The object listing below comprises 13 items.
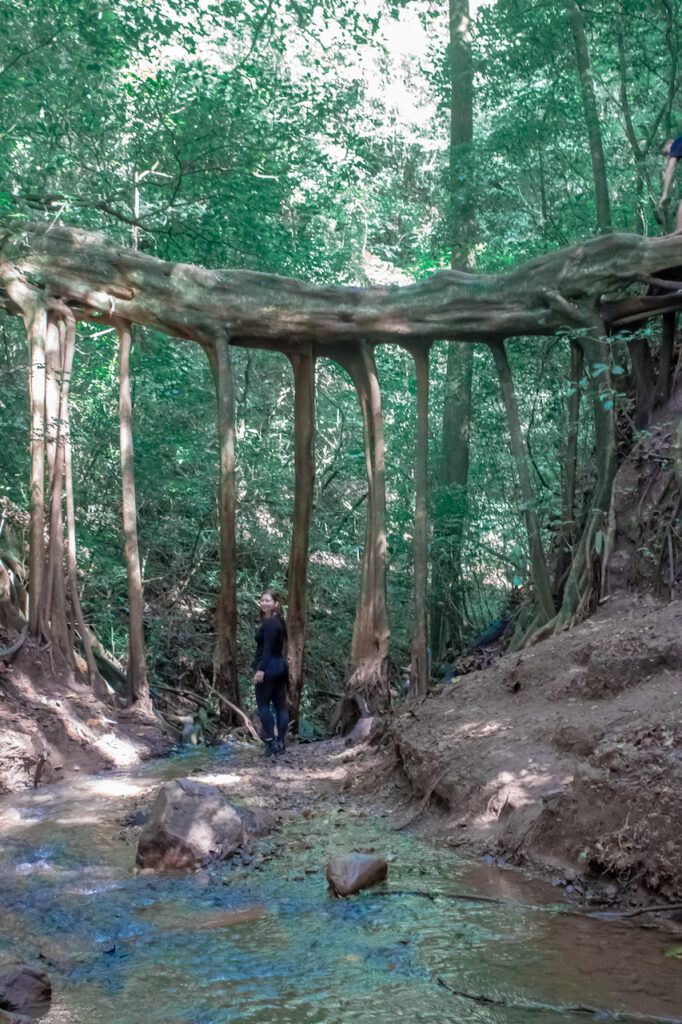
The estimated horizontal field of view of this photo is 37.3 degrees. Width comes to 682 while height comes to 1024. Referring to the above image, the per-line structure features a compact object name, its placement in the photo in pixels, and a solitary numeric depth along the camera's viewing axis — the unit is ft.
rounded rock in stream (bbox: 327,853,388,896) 16.65
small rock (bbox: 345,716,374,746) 30.65
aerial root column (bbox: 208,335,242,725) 32.65
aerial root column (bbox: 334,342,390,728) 32.17
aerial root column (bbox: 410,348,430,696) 31.30
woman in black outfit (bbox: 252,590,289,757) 30.66
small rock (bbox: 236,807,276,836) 20.57
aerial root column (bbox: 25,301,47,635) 30.63
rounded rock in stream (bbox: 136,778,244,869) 18.71
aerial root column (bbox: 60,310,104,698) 32.14
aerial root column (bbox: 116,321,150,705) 32.42
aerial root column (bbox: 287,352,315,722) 34.24
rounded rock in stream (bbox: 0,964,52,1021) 11.84
